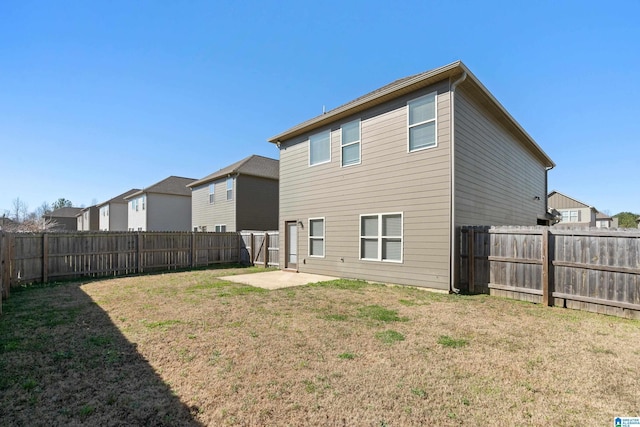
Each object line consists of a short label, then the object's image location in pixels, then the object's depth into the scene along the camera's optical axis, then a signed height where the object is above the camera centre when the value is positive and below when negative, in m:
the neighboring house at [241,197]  18.09 +1.37
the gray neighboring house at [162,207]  23.94 +0.91
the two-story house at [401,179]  7.62 +1.24
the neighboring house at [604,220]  46.19 -0.40
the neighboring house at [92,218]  37.88 -0.08
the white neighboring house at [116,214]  31.38 +0.38
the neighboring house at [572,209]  33.34 +0.99
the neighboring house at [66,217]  42.41 +0.05
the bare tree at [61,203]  66.25 +3.34
